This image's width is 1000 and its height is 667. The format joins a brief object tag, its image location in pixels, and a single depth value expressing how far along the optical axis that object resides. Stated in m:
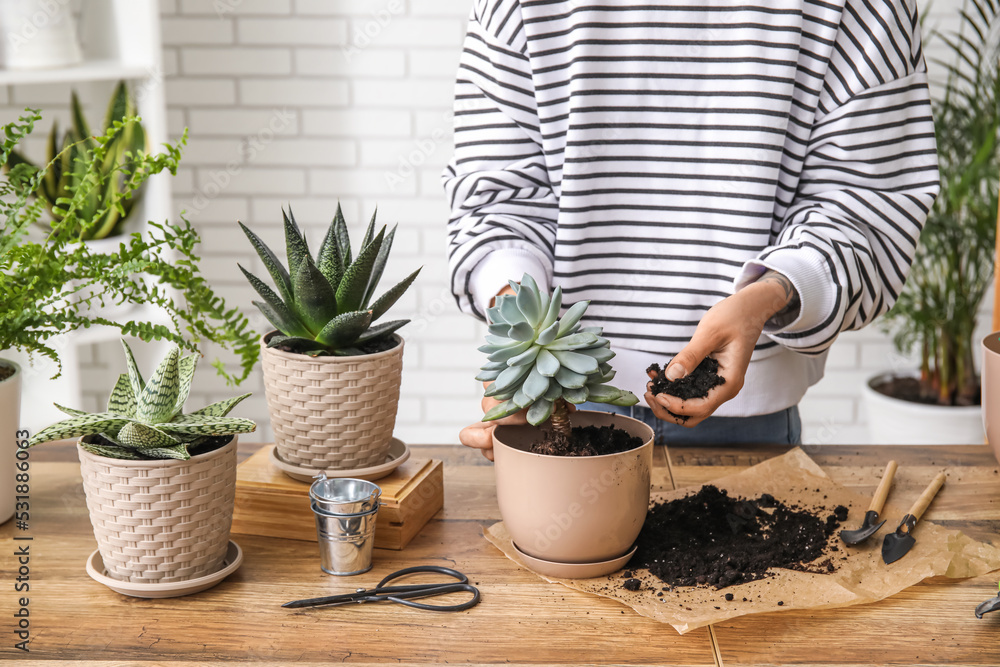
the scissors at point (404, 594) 0.90
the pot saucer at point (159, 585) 0.90
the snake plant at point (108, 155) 2.07
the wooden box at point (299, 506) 1.02
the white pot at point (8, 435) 1.08
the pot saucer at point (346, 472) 1.05
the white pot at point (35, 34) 2.10
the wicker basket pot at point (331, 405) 1.02
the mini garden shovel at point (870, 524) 1.00
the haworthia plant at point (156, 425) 0.87
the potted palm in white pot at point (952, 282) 2.42
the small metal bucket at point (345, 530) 0.95
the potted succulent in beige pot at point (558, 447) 0.87
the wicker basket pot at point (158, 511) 0.88
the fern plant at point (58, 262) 1.00
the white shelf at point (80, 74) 2.11
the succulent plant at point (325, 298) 1.00
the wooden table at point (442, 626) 0.81
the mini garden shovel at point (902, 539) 0.98
